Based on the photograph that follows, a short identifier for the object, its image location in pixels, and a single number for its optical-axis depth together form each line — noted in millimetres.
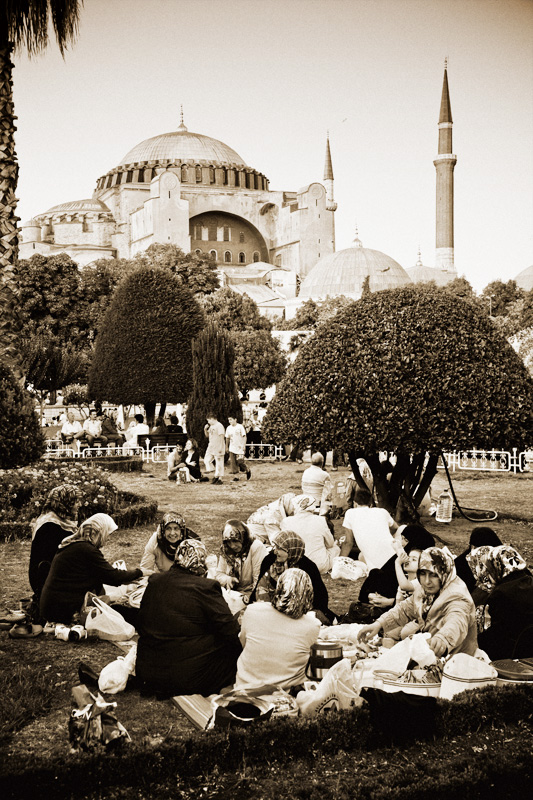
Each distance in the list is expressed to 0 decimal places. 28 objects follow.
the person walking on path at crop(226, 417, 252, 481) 15633
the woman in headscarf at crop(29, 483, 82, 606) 5816
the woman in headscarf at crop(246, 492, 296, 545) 7324
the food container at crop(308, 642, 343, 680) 4281
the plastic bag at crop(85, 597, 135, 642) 5426
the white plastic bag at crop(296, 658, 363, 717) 3963
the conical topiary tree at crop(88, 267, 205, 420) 26422
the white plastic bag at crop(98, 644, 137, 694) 4543
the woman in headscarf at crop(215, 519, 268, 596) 5926
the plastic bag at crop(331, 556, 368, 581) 7289
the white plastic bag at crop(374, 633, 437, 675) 4305
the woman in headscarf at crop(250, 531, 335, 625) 5234
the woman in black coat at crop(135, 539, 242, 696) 4398
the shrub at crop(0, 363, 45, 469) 9695
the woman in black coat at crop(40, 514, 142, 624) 5484
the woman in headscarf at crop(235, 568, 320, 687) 4270
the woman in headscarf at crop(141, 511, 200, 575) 5785
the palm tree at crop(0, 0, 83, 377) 8914
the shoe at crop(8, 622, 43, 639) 5496
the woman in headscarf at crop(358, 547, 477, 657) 4391
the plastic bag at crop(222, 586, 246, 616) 5582
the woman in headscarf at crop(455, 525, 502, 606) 5570
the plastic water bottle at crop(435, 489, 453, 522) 9734
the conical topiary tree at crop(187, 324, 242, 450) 18234
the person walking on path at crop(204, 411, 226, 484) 14780
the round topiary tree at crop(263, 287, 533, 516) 8844
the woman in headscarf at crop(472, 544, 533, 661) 4559
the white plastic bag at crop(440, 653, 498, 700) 4094
